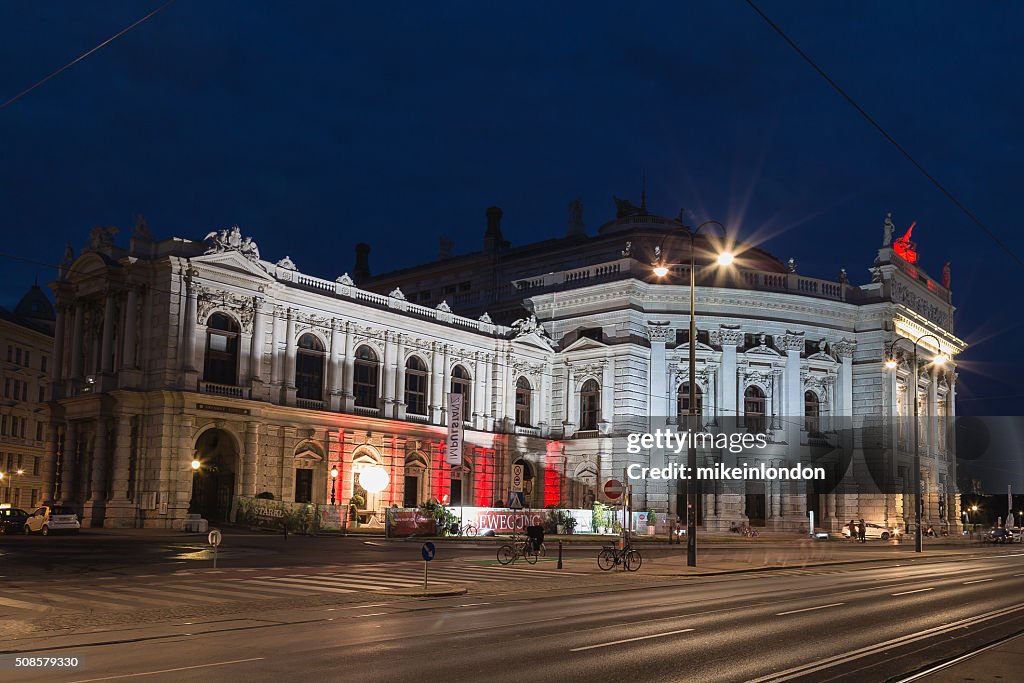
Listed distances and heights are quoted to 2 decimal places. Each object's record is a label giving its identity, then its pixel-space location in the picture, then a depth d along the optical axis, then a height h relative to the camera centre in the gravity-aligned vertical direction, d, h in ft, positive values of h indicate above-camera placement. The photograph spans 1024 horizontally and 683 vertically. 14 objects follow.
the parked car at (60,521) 142.00 -5.83
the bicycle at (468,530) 167.94 -7.12
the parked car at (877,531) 227.81 -8.06
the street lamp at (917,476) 173.68 +3.55
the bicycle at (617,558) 109.81 -7.33
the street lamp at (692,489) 112.98 +0.33
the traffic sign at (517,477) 129.97 +1.46
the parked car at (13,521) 158.71 -6.69
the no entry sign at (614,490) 108.99 +0.03
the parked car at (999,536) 240.32 -9.19
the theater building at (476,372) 160.35 +22.89
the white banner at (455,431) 177.58 +9.94
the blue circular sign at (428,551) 76.84 -4.87
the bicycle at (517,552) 116.57 -7.35
